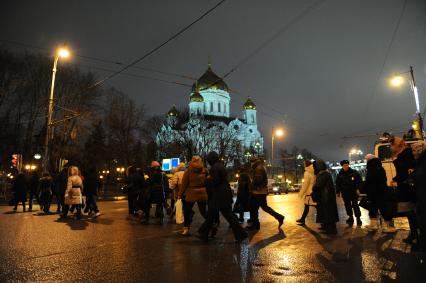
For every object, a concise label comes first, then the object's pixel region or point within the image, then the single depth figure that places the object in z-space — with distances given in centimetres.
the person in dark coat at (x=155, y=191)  1064
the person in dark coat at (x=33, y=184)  1534
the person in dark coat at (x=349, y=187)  1024
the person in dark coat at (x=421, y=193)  523
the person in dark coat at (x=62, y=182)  1288
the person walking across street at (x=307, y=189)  971
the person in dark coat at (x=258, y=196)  908
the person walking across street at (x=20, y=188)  1527
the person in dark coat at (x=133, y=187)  1155
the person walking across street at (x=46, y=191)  1384
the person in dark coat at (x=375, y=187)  751
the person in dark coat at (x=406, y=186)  635
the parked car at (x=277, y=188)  4553
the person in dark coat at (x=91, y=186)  1257
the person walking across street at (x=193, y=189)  804
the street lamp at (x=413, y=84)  2209
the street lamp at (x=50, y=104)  1953
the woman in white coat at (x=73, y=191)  1126
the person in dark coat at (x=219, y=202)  714
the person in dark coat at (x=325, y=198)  826
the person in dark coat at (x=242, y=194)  1030
